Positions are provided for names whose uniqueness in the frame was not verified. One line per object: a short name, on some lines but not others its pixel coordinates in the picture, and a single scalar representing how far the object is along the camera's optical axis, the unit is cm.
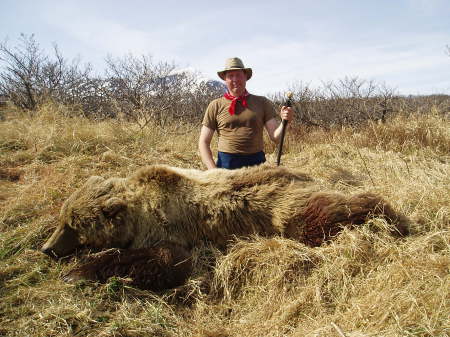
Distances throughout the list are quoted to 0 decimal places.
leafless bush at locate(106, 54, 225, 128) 856
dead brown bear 246
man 400
